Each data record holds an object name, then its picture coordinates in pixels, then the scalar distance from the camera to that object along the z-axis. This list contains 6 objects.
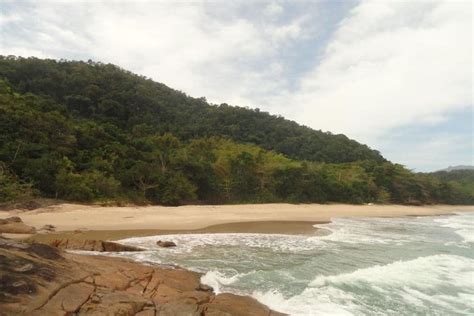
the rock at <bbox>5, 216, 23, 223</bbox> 15.41
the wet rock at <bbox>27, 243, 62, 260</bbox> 7.15
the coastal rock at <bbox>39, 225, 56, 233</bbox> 15.42
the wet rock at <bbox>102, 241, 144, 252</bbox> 11.98
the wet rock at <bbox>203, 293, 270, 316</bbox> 7.05
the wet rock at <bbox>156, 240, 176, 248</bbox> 13.87
